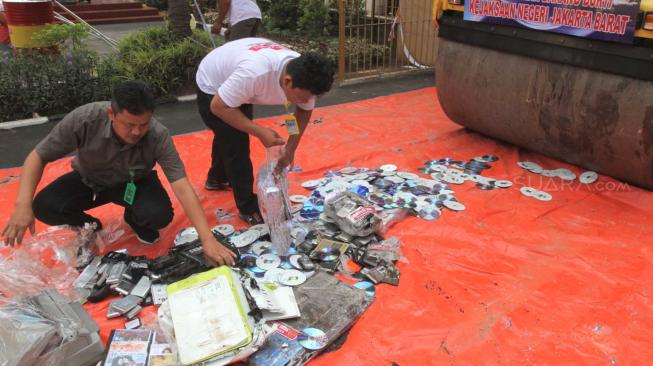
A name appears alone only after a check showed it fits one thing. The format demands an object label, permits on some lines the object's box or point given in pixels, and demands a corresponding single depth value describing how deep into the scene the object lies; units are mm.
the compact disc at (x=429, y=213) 3076
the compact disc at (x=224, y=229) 2910
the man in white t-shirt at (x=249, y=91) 2270
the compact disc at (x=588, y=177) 3582
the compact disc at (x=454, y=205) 3195
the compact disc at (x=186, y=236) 2822
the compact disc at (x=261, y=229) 2848
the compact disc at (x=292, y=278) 2420
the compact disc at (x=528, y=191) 3408
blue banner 3023
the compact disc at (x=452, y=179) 3586
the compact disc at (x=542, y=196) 3349
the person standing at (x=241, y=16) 5617
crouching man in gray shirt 2145
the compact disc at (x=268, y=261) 2566
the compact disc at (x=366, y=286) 2404
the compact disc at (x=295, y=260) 2572
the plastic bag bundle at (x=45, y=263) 2266
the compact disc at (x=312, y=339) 2012
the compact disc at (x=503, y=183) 3531
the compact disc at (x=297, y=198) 3295
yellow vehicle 3098
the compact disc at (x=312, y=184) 3533
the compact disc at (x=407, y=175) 3626
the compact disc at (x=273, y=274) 2455
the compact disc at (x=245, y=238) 2755
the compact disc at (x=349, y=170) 3744
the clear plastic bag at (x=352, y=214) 2770
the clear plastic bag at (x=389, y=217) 2879
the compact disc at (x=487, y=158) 4008
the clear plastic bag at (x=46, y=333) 1683
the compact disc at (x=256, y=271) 2515
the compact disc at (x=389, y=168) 3759
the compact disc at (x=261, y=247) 2717
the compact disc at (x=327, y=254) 2619
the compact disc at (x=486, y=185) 3497
